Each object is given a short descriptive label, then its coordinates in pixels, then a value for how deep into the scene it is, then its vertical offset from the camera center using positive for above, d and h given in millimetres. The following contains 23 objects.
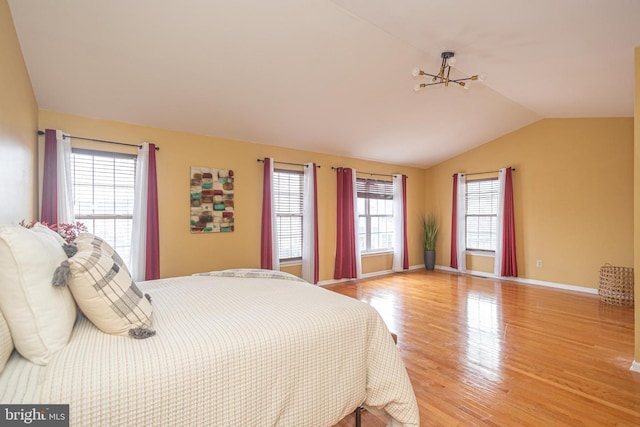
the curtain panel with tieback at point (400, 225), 6273 -112
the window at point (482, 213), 5805 +108
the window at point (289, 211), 4820 +160
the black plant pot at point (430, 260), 6648 -896
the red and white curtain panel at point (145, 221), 3500 +12
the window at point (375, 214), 5988 +118
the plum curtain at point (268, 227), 4445 -90
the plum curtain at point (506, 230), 5395 -208
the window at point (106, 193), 3312 +333
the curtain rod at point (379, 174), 5959 +936
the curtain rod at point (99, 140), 2996 +912
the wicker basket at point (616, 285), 4031 -930
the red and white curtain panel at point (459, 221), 6125 -40
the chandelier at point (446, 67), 2956 +1600
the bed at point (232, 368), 953 -541
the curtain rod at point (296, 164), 4788 +923
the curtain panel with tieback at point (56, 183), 2961 +398
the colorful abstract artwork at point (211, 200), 3996 +294
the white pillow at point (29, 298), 988 -255
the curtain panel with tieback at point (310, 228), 4867 -122
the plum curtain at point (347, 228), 5359 -140
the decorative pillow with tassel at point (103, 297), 1179 -301
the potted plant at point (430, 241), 6656 -481
